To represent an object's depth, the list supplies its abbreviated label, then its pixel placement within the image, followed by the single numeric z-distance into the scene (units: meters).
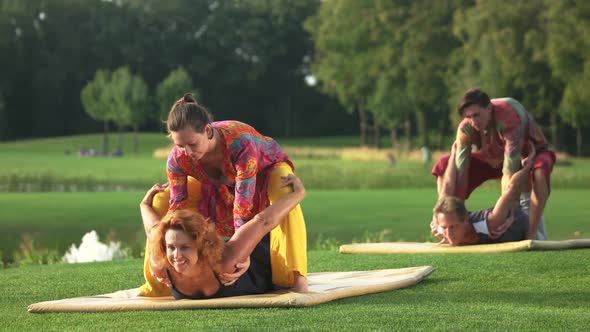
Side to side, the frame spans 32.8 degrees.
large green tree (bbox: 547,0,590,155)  38.44
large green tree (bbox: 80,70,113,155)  58.97
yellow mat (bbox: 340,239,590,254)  9.02
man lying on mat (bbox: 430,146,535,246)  9.16
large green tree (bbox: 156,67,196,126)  60.97
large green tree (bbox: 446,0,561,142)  40.38
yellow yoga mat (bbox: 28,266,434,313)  5.98
